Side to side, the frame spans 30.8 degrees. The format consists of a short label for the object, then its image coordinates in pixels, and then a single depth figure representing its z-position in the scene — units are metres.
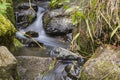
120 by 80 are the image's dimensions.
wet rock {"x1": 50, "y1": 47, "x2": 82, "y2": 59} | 3.42
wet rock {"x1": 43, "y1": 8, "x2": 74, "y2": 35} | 5.12
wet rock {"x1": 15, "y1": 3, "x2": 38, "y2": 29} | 5.60
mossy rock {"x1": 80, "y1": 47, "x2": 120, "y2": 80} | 2.47
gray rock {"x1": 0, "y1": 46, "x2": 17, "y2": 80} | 2.63
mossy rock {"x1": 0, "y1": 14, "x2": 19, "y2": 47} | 3.52
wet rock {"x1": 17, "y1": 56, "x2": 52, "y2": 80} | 3.05
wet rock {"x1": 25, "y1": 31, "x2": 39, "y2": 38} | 5.07
